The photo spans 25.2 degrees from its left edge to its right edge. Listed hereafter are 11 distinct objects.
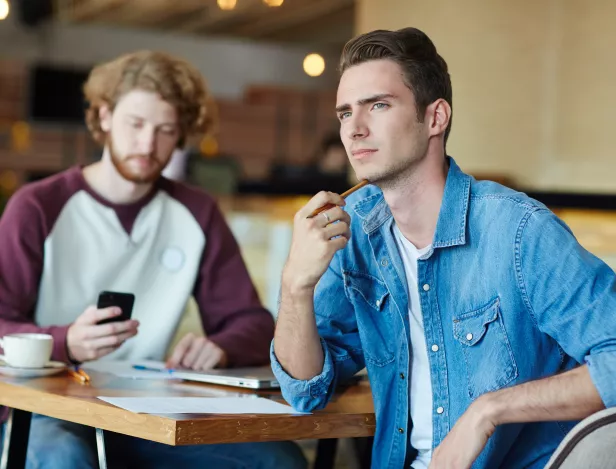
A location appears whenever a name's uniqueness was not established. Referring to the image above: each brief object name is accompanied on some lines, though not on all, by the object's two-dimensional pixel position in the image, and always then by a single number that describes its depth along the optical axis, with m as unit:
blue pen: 2.64
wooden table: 2.14
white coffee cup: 2.51
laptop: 2.49
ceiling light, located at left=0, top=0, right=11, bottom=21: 5.06
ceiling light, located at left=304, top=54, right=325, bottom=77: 6.24
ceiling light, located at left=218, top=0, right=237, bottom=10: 5.56
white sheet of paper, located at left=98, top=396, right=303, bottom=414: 2.20
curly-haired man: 2.86
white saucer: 2.48
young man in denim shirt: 2.20
